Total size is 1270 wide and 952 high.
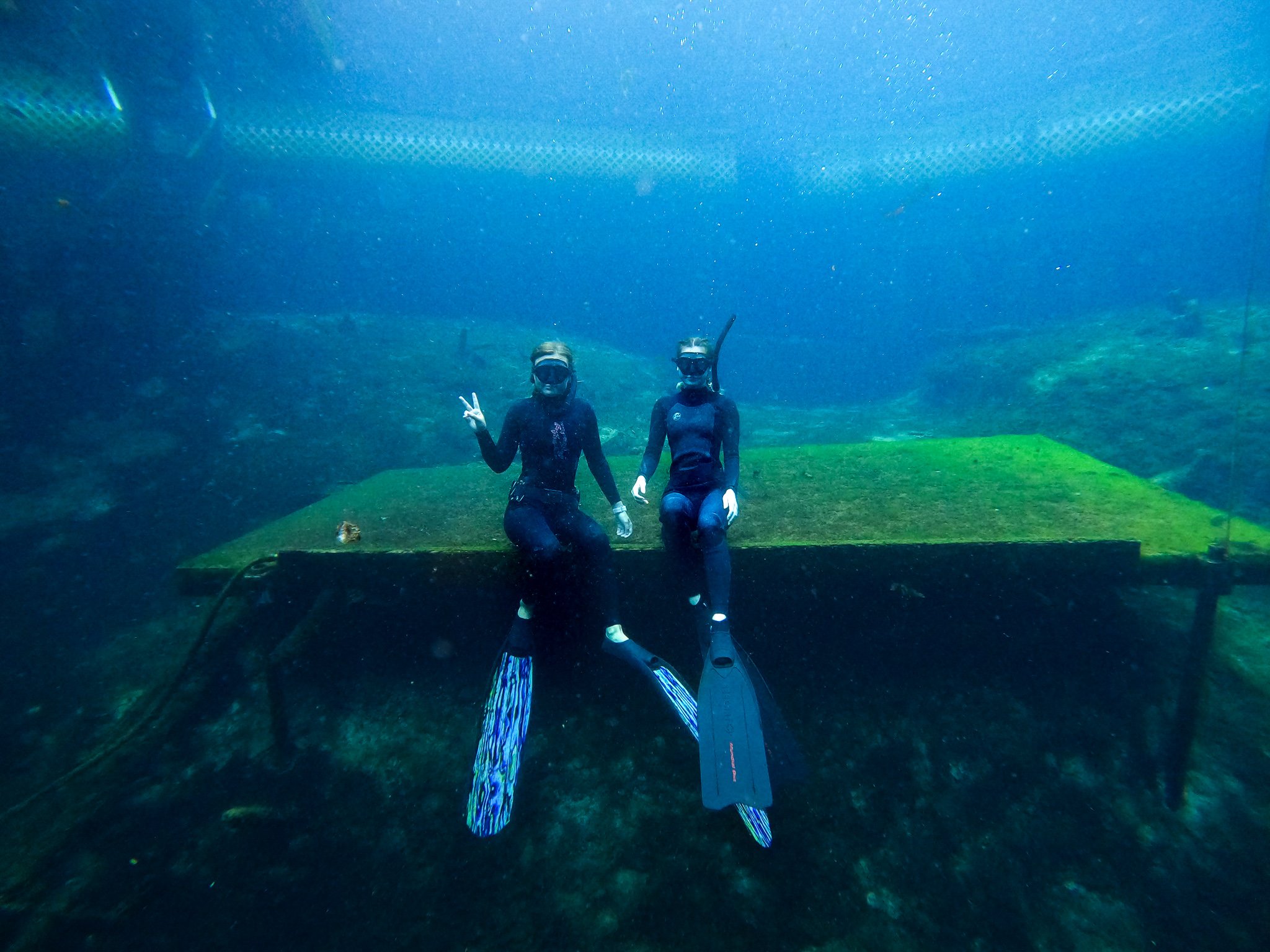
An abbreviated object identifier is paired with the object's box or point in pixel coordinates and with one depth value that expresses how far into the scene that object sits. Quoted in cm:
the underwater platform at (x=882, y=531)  369
